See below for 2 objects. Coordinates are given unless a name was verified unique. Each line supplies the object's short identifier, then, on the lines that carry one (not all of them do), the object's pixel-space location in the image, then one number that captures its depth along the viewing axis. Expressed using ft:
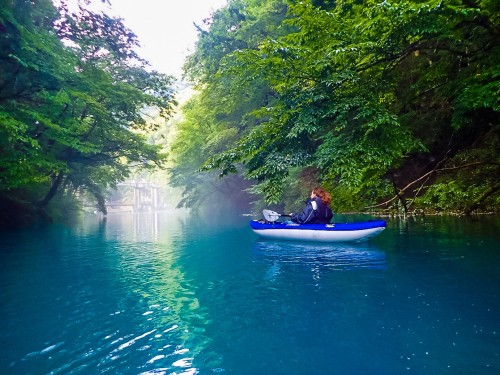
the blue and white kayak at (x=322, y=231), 34.32
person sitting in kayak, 37.06
